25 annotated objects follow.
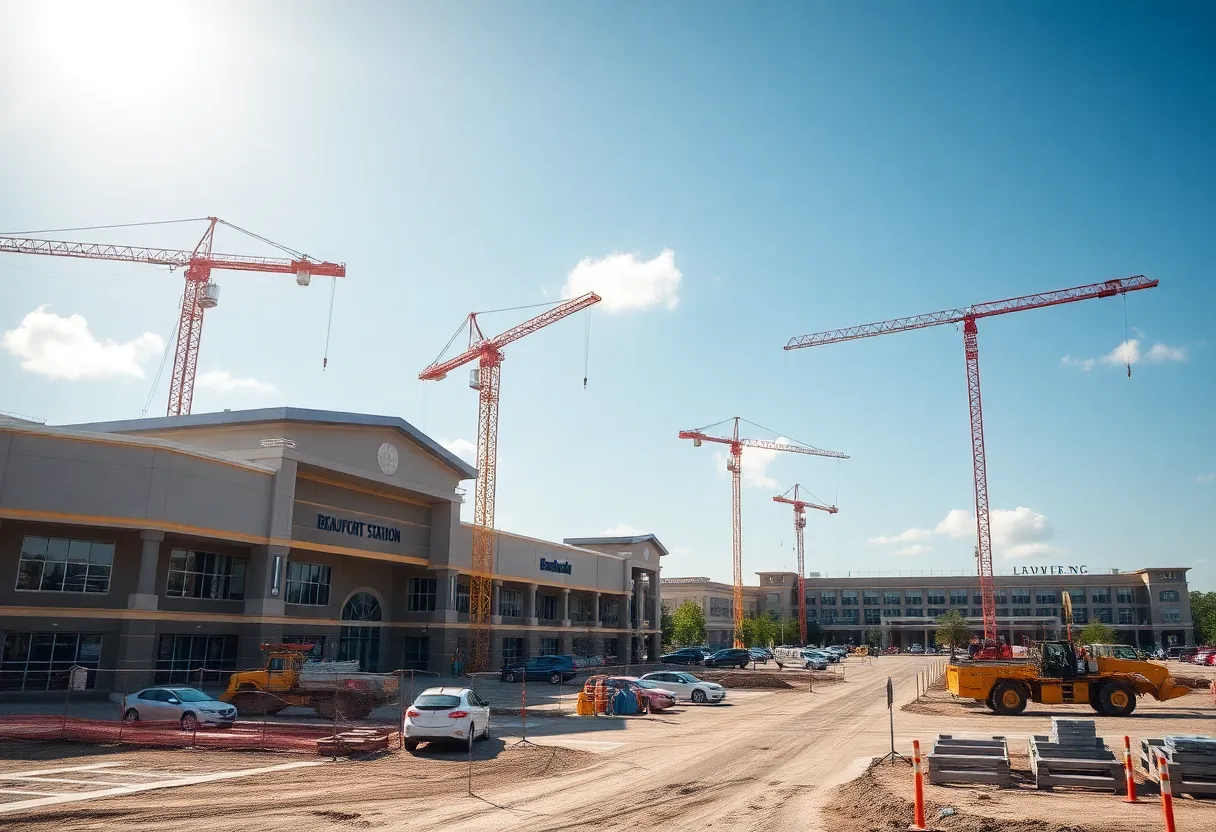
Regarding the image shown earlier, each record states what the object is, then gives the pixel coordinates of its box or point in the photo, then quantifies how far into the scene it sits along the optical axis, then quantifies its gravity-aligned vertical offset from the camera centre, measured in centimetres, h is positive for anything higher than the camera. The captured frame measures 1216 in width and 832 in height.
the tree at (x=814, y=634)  15730 -505
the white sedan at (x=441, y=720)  2255 -309
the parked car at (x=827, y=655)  8200 -476
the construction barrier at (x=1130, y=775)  1500 -276
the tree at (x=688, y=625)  12006 -303
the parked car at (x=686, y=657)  7641 -470
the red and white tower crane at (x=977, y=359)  7950 +2523
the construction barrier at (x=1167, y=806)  1190 -260
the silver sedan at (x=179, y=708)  2688 -352
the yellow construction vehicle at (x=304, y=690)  3075 -335
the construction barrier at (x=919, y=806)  1366 -305
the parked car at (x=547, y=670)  5419 -430
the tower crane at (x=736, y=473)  14038 +2140
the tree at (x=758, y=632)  13288 -423
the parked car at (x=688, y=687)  4162 -397
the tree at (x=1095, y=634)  10806 -284
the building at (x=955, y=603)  14462 +94
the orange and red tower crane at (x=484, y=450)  6172 +1219
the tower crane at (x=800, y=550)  15375 +1063
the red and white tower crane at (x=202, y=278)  7350 +2630
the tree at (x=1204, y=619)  13730 -91
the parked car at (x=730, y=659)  7400 -462
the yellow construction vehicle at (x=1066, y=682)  3250 -265
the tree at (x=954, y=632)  12850 -351
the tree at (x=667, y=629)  11638 -348
